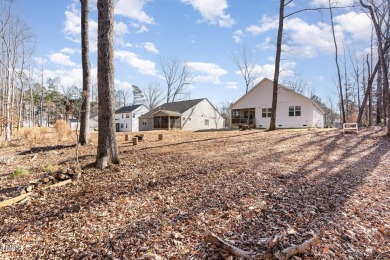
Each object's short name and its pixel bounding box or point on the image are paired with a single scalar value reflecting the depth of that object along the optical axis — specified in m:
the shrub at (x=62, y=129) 11.95
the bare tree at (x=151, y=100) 51.44
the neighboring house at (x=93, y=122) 45.84
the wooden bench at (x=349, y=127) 12.08
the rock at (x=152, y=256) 2.44
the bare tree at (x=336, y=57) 21.48
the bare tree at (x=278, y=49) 14.88
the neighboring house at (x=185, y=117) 32.59
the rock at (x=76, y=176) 5.07
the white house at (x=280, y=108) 20.78
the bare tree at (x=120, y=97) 59.50
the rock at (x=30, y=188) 4.41
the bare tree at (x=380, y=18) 12.53
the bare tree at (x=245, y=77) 34.93
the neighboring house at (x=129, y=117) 40.78
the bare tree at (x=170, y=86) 44.47
